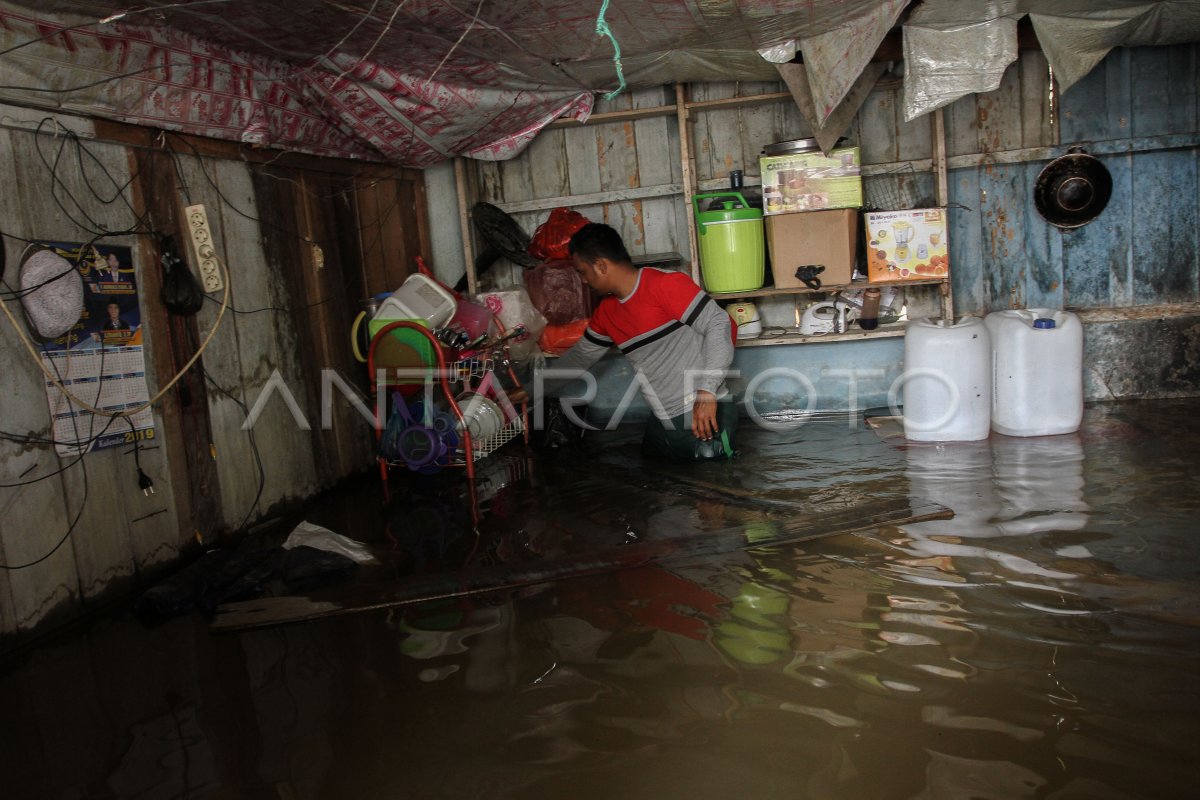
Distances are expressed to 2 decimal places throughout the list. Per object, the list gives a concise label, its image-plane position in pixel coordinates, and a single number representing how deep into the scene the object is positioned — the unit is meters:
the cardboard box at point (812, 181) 5.52
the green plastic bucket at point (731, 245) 5.66
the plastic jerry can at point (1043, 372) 4.98
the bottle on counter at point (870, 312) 5.86
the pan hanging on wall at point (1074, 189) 5.85
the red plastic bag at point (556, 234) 5.89
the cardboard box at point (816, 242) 5.61
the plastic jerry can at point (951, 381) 5.02
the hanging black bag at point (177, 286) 3.91
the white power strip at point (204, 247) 4.16
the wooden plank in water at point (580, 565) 3.15
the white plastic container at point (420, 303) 5.07
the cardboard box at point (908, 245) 5.62
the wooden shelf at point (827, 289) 5.68
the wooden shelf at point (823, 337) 5.80
